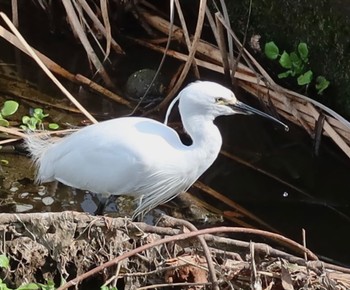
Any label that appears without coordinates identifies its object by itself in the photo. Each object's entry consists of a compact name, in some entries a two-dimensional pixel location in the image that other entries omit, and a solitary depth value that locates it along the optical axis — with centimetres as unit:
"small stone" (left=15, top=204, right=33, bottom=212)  643
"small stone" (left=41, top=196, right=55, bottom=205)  662
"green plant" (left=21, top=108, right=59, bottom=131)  687
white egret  548
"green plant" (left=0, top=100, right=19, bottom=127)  658
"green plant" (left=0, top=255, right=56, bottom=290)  439
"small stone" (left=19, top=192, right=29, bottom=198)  663
